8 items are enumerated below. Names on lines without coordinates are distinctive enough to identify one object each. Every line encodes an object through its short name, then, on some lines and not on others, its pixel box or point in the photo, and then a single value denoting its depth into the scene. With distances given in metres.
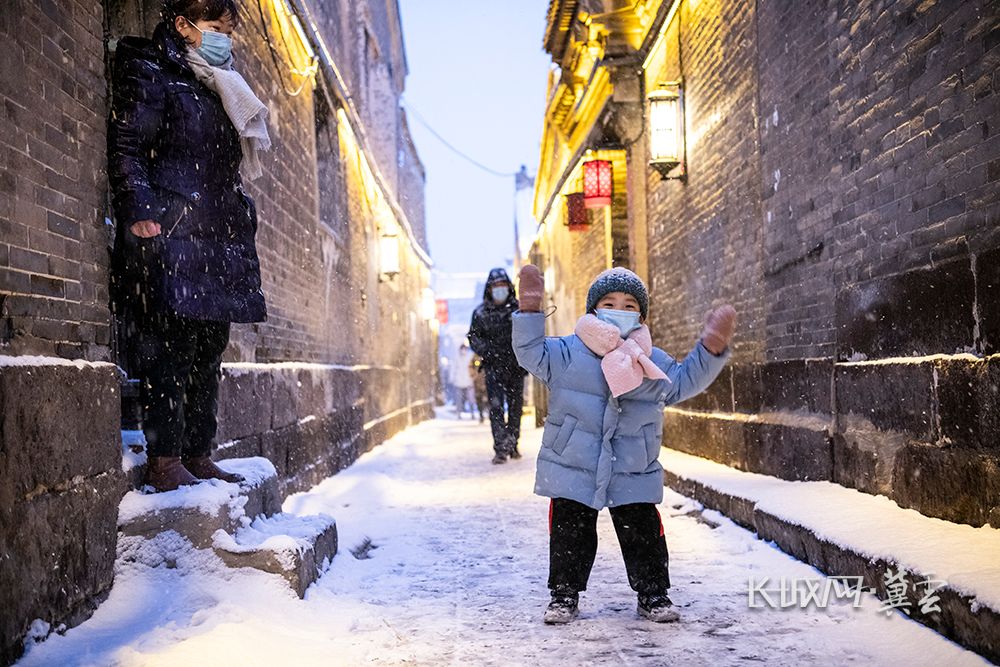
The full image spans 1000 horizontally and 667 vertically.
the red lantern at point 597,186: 12.34
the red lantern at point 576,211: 14.73
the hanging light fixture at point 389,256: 14.70
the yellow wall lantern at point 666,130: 8.87
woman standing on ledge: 3.44
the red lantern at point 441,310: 41.00
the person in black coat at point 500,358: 9.12
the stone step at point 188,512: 3.32
